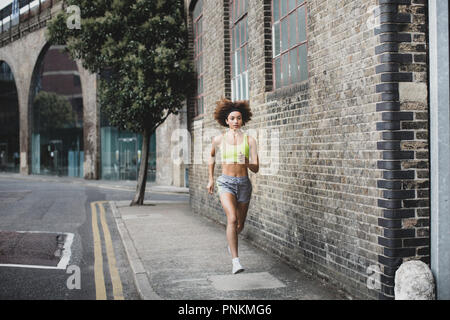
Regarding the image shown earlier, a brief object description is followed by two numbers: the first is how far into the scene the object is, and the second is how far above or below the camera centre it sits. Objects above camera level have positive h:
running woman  6.21 -0.12
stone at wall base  4.36 -1.02
